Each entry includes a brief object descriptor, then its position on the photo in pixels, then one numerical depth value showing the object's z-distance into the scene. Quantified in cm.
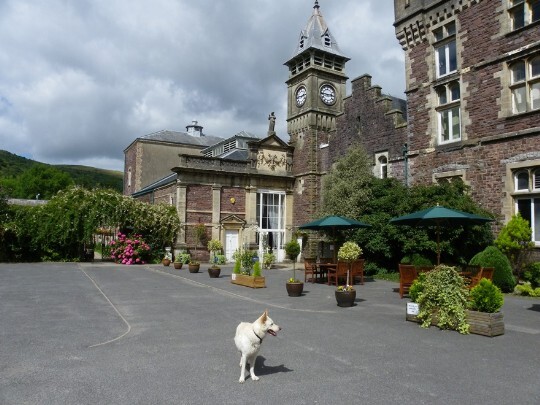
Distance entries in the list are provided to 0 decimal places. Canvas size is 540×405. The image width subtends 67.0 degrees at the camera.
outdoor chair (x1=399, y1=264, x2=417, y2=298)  1148
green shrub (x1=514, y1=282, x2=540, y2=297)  1165
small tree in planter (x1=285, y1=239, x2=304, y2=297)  1172
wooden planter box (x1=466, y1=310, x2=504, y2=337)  711
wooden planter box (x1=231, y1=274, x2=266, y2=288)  1370
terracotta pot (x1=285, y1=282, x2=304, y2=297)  1172
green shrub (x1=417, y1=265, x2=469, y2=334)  751
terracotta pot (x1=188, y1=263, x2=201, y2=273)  1886
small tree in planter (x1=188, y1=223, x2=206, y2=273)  2492
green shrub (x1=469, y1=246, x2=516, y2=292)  1229
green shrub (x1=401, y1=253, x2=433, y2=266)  1472
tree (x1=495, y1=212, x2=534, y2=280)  1318
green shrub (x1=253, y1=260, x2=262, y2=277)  1376
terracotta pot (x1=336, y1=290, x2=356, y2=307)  996
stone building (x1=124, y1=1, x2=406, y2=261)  2502
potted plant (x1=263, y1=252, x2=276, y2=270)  2323
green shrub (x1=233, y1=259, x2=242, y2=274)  1477
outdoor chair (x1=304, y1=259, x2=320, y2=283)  1535
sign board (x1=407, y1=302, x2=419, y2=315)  815
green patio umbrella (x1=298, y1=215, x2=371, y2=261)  1409
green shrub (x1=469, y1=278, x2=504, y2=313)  721
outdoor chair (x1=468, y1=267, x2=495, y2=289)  1038
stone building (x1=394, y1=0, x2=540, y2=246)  1412
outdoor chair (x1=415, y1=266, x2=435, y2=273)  1170
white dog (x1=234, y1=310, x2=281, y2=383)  484
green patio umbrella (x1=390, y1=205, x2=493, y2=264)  1084
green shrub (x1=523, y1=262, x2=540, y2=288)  1190
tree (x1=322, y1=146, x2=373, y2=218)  1880
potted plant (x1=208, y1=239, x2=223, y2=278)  2401
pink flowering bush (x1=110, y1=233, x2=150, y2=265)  2377
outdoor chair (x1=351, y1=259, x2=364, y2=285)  1430
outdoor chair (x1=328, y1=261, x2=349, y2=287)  1402
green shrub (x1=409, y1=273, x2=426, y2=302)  837
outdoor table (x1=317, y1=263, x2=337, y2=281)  1443
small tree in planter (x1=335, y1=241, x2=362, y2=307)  997
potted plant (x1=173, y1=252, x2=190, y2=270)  2336
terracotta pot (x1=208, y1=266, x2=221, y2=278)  1669
